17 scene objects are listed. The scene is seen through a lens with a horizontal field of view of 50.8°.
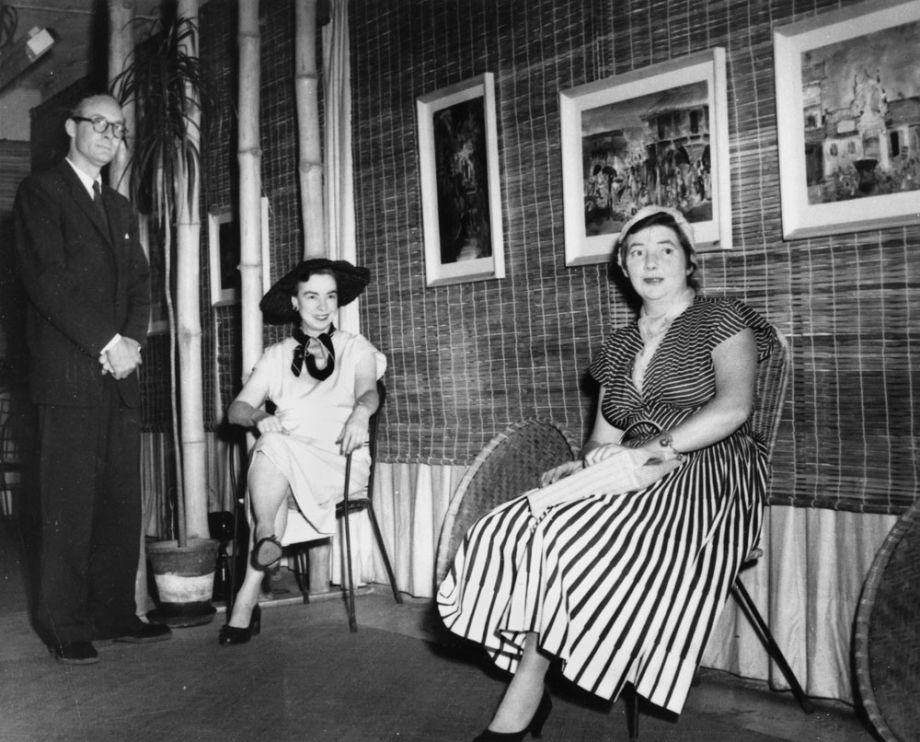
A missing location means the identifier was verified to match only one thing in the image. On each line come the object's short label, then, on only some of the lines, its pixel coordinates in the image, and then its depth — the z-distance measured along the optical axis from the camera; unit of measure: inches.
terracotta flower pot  146.3
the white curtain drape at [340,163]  162.9
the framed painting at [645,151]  111.3
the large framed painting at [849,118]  94.9
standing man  128.1
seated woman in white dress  133.5
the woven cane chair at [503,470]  114.3
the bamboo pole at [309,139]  158.2
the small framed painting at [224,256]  193.9
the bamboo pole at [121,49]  155.3
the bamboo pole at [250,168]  158.4
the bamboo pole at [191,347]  155.0
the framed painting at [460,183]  139.4
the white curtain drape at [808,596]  101.7
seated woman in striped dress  85.4
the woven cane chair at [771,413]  100.0
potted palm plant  152.2
